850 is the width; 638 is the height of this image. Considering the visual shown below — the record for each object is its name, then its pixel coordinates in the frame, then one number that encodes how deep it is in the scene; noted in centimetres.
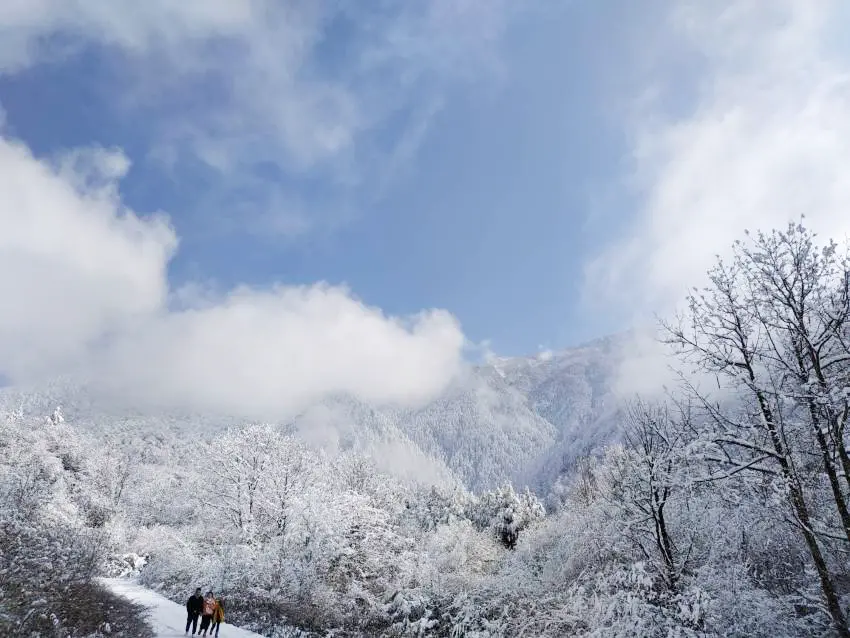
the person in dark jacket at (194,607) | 1397
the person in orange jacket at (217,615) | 1377
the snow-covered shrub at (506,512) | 5619
